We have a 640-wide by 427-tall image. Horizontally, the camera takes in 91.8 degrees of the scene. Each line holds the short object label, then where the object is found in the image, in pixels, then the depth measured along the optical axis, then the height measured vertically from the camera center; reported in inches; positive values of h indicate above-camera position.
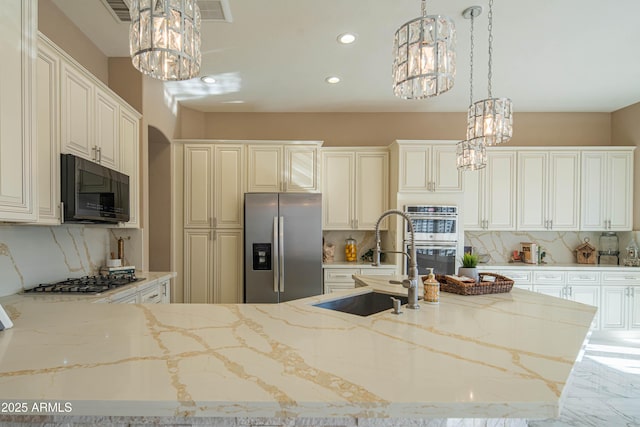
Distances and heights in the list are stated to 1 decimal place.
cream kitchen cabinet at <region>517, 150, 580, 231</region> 156.7 +12.2
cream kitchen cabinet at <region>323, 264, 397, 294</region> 150.7 -30.3
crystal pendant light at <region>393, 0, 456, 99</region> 48.6 +26.0
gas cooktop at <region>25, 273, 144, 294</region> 76.9 -19.4
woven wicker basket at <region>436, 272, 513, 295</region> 71.2 -17.0
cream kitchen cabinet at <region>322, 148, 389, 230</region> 161.9 +12.5
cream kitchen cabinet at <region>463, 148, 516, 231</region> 157.8 +9.7
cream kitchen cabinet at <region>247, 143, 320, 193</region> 154.6 +22.6
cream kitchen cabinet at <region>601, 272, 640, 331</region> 146.7 -41.3
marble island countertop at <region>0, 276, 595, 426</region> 27.9 -17.0
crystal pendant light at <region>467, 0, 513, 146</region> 75.4 +23.2
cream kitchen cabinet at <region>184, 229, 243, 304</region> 150.9 -25.5
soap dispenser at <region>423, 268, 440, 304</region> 63.4 -15.9
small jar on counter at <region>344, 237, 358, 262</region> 166.7 -20.3
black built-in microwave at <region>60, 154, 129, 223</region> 76.0 +5.9
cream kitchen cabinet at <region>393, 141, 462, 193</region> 152.0 +23.1
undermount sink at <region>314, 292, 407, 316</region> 71.8 -21.8
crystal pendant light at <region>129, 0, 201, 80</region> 43.8 +26.5
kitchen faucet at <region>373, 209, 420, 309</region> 59.4 -13.1
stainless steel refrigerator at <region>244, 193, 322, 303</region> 143.2 -15.5
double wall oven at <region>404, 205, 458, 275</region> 146.8 -10.5
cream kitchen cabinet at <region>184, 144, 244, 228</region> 152.7 +14.2
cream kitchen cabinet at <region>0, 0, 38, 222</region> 53.7 +18.6
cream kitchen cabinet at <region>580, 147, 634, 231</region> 155.2 +12.7
